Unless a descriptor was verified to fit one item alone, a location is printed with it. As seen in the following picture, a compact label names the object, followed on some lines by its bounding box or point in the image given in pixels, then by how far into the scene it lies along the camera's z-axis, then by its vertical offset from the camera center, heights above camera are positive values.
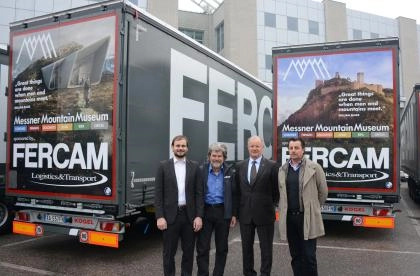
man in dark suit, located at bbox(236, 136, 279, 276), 4.79 -0.55
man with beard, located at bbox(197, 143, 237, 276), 4.77 -0.62
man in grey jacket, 4.48 -0.54
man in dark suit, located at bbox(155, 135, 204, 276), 4.61 -0.54
